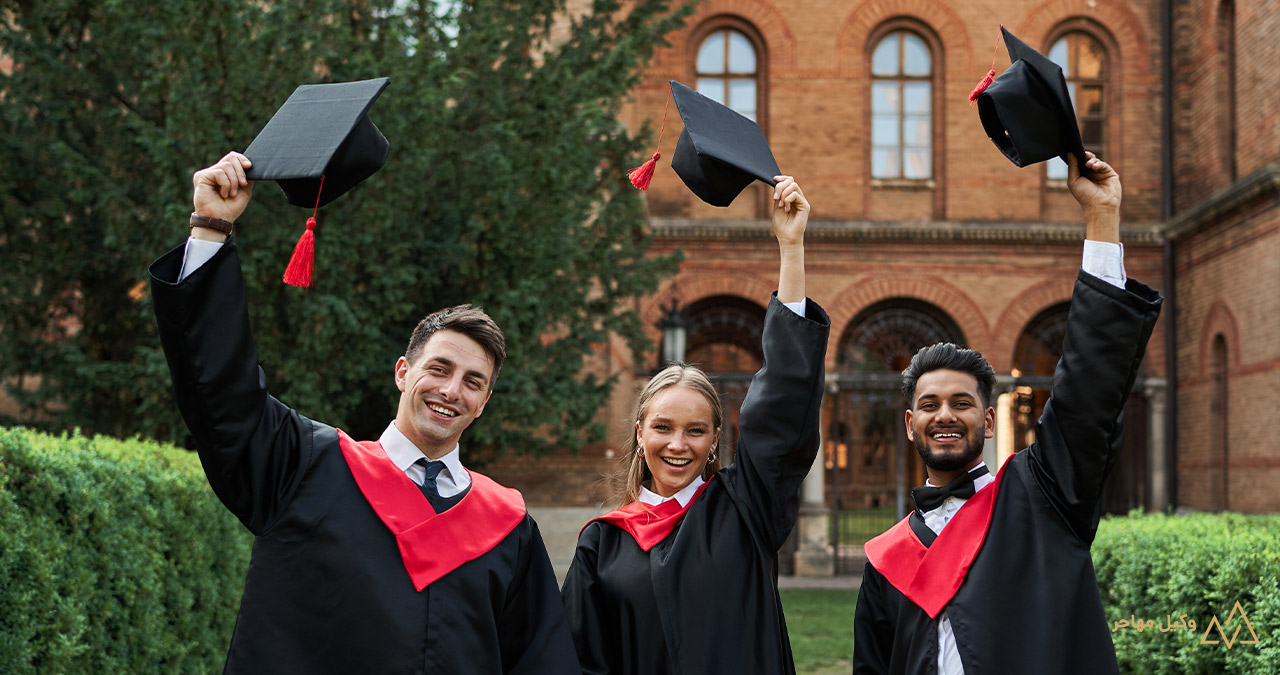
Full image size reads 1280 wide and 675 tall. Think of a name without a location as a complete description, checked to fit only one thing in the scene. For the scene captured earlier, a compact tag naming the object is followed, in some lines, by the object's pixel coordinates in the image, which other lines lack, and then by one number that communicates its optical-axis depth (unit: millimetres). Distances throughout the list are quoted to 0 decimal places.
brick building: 18812
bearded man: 2738
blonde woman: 2930
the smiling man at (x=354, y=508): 2496
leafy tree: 7664
